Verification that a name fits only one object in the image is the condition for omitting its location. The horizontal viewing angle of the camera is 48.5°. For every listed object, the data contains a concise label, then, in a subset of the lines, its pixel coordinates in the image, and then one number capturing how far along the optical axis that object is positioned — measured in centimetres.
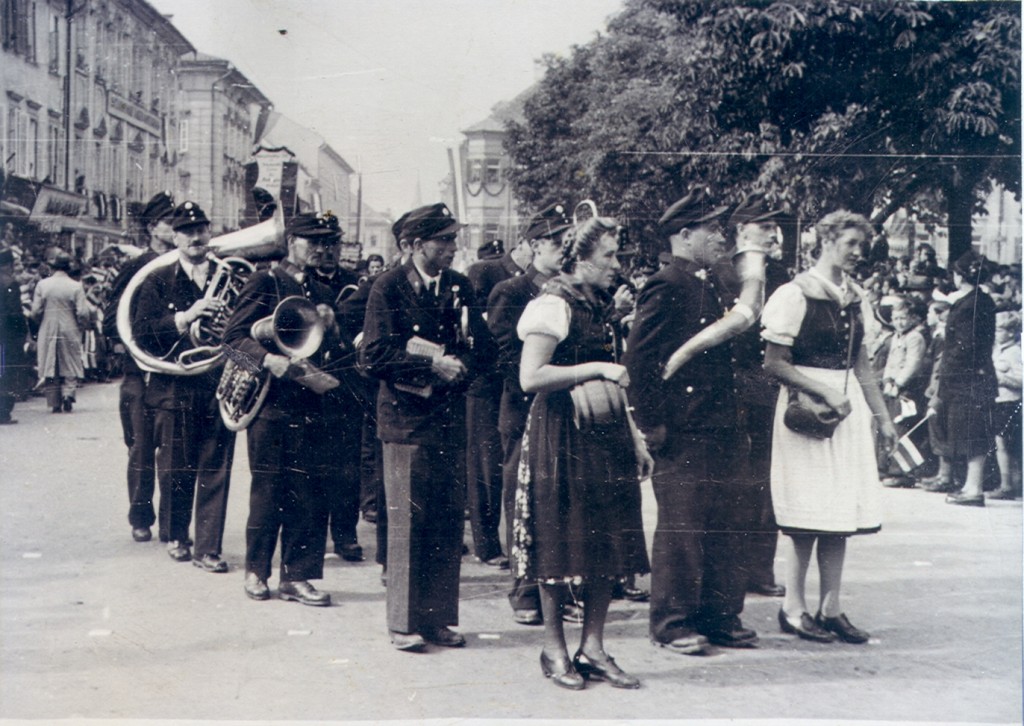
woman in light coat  695
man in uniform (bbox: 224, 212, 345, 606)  579
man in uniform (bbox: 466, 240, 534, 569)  667
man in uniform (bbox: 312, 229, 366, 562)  609
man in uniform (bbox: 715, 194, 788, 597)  540
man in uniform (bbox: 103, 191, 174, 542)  646
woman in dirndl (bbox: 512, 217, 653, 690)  470
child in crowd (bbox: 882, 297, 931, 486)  705
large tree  582
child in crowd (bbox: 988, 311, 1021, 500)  626
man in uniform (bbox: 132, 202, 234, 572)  629
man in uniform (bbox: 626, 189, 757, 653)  518
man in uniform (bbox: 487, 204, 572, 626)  589
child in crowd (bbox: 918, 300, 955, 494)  717
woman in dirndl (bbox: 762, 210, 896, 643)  532
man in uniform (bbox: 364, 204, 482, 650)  516
